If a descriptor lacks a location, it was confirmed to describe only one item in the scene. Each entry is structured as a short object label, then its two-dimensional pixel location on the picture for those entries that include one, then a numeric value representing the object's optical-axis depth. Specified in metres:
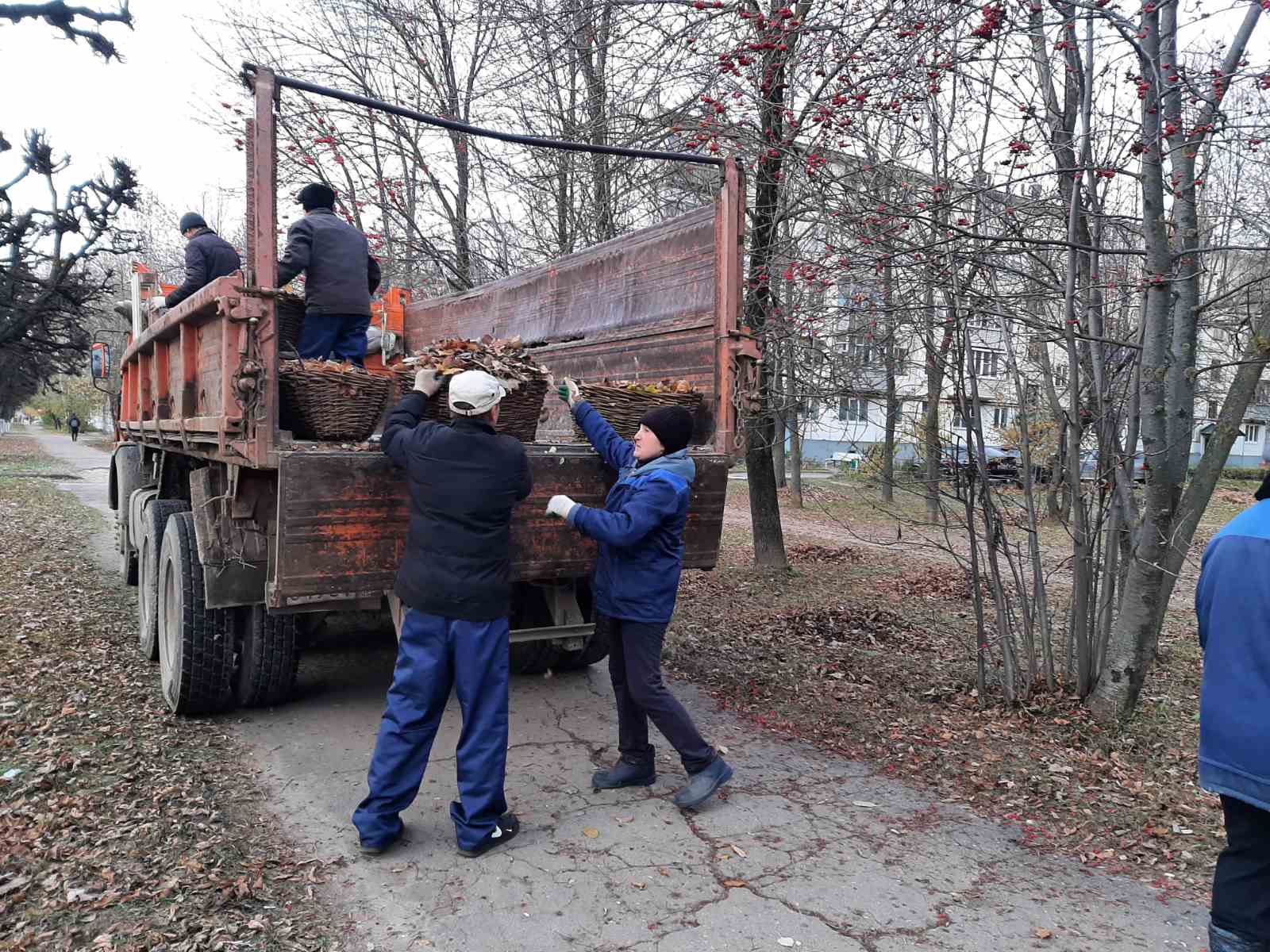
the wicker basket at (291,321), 4.92
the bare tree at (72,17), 9.46
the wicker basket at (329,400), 3.62
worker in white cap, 3.33
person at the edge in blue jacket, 2.17
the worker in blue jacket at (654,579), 3.71
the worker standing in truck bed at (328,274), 4.86
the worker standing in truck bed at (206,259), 5.84
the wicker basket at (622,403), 4.16
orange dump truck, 3.54
